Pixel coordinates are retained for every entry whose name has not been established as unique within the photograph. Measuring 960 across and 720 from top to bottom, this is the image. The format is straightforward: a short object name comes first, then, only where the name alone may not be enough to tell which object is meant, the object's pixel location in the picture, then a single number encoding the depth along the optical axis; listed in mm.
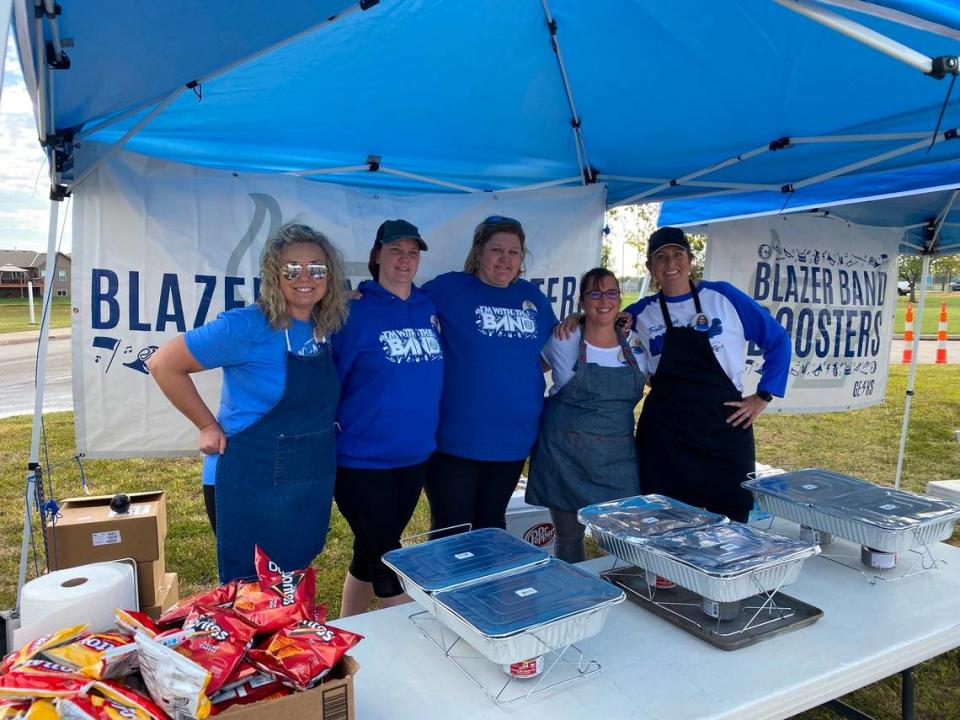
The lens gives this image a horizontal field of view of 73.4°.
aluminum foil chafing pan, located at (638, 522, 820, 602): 1299
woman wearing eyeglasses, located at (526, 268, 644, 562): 2271
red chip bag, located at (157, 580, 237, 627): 1081
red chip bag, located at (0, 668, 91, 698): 815
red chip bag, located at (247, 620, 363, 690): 958
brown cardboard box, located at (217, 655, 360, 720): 903
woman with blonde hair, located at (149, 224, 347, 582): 1711
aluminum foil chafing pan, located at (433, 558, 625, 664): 1112
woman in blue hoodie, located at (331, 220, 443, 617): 2029
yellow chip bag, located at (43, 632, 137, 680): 888
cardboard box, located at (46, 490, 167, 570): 2312
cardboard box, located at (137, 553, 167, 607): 2379
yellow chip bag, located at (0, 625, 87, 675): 899
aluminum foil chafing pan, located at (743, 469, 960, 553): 1633
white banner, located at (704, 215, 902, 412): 4250
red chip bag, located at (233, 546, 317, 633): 1062
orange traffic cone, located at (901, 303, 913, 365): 11974
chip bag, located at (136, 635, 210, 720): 844
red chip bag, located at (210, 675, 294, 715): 922
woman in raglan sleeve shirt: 2266
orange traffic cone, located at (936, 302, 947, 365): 11336
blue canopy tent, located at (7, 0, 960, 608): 1553
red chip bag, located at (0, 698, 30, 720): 787
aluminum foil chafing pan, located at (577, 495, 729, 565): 1514
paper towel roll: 1047
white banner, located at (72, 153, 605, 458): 2670
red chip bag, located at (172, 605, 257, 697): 940
